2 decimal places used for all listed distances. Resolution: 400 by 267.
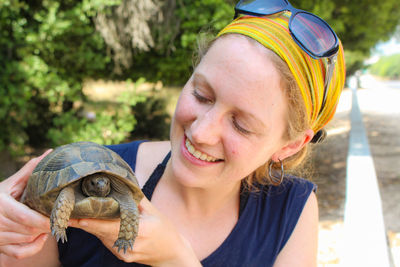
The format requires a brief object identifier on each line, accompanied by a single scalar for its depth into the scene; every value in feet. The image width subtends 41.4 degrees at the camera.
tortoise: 1.71
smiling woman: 1.80
